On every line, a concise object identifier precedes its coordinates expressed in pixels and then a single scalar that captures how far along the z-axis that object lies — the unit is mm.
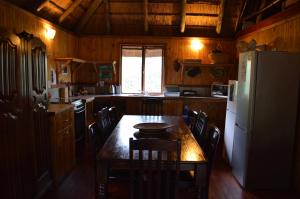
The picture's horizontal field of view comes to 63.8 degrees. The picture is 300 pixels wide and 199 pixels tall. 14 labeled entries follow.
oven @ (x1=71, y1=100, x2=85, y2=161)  3799
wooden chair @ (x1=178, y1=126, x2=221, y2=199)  1959
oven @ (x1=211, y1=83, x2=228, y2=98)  5336
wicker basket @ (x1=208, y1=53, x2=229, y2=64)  5426
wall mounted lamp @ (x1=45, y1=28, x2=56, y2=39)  3998
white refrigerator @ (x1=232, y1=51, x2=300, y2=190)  2875
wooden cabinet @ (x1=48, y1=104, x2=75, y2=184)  2857
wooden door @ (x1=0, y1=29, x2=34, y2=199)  1885
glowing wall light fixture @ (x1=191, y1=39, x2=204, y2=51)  5730
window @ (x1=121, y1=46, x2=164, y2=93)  5848
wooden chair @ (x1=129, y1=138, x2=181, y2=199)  1567
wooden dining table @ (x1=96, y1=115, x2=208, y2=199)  1789
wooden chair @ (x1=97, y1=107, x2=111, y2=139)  2570
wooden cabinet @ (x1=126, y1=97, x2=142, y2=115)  5316
